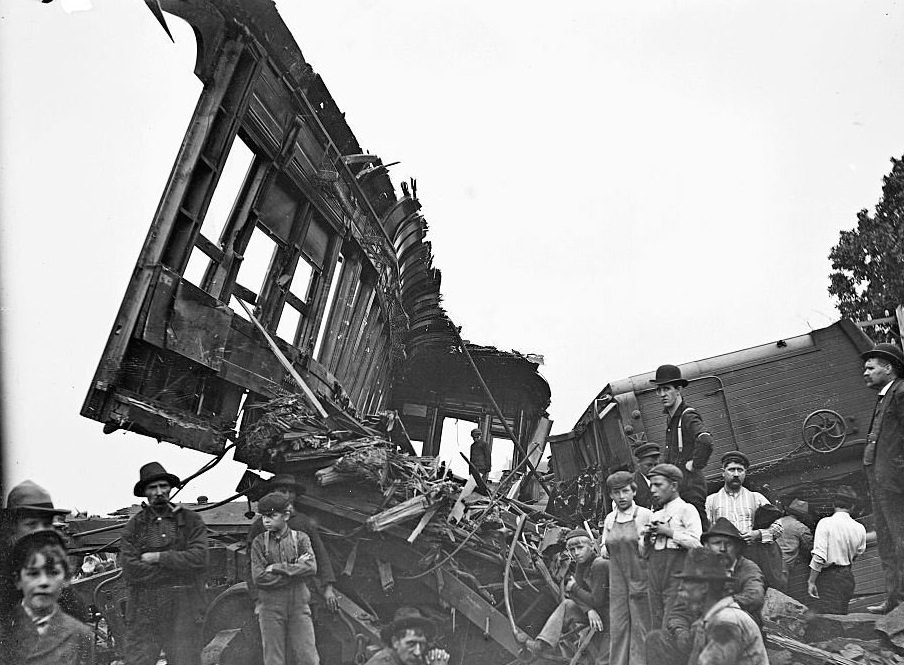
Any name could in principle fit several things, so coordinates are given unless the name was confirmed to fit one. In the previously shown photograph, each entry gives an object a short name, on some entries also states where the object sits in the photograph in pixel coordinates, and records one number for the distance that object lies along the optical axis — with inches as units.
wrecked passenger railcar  229.9
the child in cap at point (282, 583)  209.3
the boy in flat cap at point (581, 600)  203.8
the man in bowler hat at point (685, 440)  223.3
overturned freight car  270.8
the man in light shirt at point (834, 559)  212.5
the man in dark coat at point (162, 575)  208.8
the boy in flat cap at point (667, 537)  185.5
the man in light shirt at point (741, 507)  215.3
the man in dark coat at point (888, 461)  193.9
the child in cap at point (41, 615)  172.1
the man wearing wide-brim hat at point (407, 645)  196.9
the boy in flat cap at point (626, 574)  192.7
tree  402.9
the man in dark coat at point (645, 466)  234.8
